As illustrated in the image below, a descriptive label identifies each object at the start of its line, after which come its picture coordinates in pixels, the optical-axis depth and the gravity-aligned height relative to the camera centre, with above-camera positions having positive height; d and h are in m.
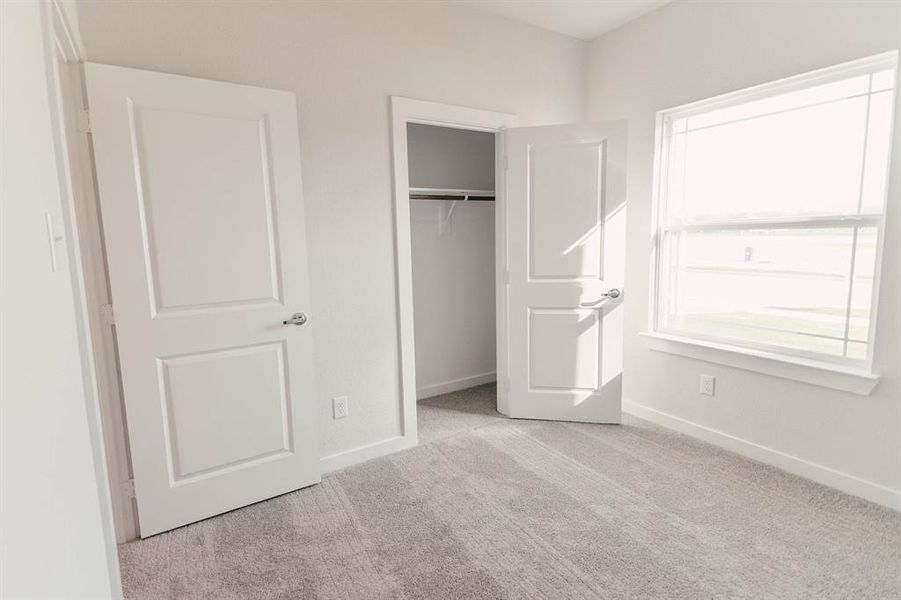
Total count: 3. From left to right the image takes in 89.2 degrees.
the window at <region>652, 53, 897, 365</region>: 2.22 +0.15
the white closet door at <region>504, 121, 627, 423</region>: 3.03 -0.16
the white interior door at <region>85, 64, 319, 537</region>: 1.94 -0.15
